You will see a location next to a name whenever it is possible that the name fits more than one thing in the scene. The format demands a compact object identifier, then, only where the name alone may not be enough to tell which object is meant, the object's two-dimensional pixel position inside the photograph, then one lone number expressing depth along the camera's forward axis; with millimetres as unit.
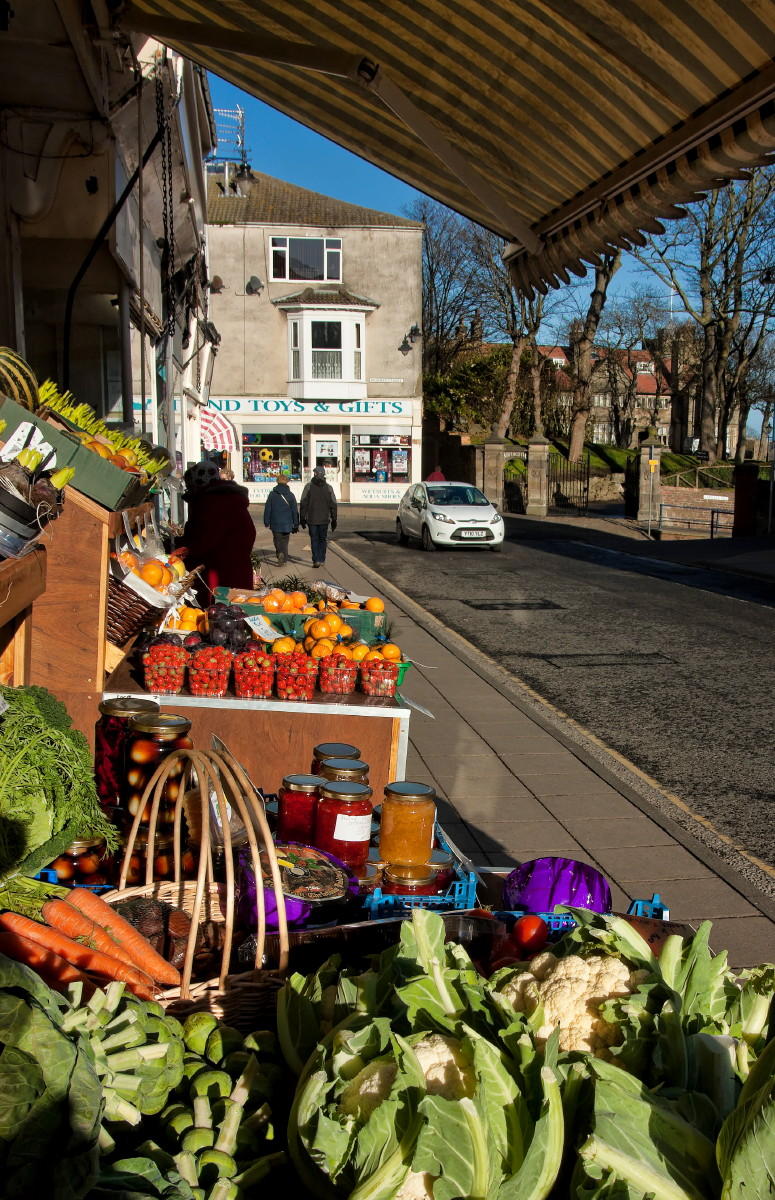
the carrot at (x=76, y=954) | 2262
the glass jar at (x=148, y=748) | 3375
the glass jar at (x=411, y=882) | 3082
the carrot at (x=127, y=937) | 2452
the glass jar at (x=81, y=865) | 3016
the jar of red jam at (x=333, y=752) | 3799
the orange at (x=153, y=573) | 5125
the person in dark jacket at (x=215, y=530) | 7367
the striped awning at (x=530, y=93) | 3057
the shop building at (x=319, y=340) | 40125
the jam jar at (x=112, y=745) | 3600
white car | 21922
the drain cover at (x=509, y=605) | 14273
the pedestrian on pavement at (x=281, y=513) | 18516
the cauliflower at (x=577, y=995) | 1877
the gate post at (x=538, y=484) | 34500
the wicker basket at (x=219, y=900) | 2279
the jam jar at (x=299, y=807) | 3465
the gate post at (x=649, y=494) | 30109
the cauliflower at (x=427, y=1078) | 1660
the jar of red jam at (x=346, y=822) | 3303
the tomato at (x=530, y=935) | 2449
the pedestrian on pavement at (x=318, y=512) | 18406
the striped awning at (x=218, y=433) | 16312
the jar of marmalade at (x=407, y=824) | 3314
